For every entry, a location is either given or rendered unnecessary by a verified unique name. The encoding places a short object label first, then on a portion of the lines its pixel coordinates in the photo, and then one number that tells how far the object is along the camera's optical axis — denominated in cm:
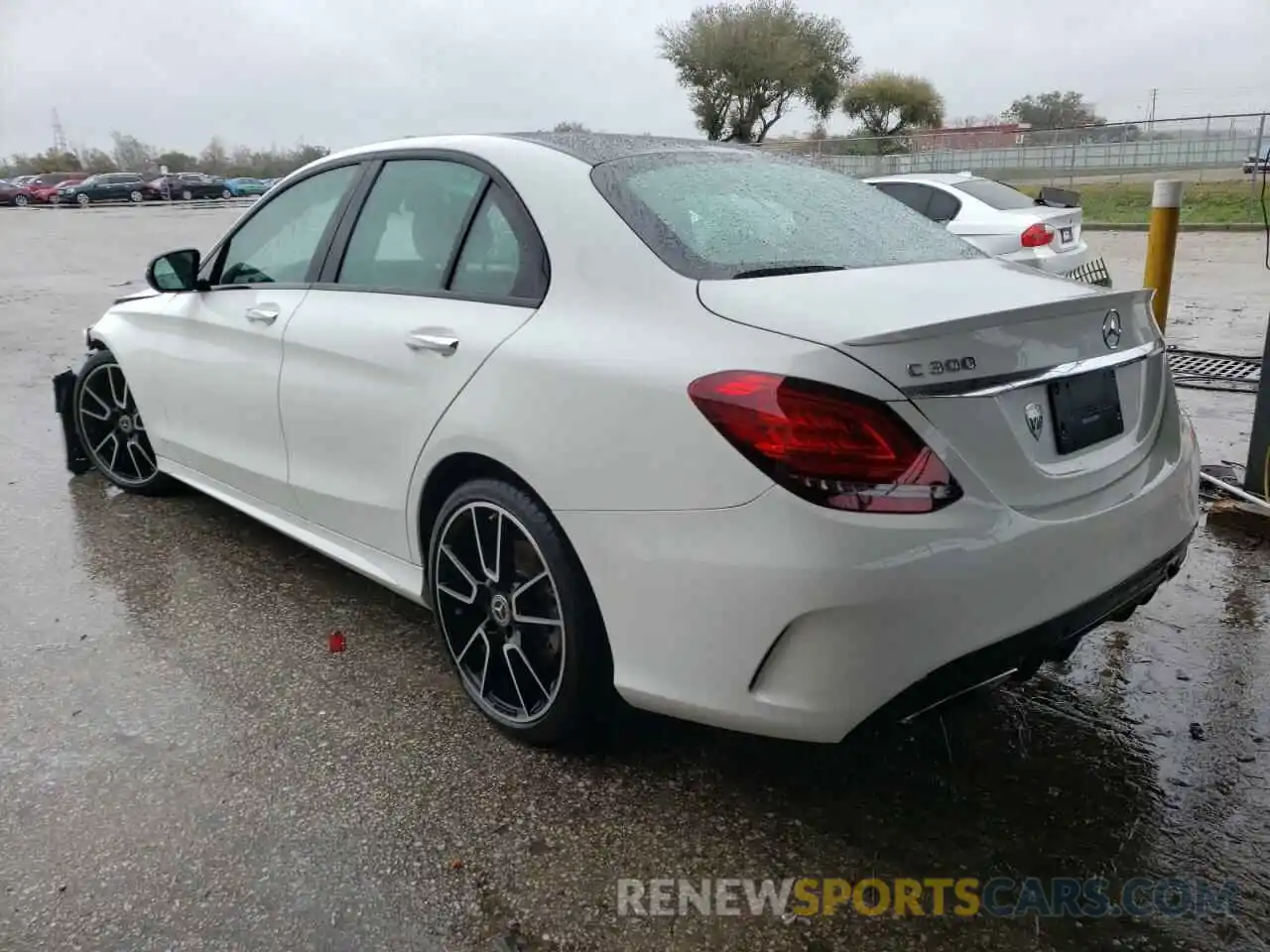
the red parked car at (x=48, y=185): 4978
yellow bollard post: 559
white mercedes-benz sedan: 206
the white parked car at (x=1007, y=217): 870
